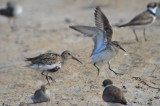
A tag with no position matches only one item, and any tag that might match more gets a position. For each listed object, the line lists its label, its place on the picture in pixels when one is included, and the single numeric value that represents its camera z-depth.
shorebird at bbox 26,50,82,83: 15.94
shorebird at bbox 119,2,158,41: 22.14
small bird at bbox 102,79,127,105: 12.02
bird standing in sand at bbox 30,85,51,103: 13.41
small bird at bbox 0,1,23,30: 35.97
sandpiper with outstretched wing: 15.56
